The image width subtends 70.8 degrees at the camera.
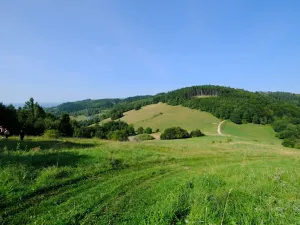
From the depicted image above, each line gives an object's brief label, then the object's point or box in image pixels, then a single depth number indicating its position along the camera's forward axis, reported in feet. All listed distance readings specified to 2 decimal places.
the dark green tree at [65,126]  237.04
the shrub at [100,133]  305.82
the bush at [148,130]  342.87
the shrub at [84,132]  280.20
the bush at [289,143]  232.69
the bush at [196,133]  288.45
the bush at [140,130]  346.95
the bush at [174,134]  290.97
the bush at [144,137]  277.97
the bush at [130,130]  339.05
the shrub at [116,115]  466.49
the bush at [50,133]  128.47
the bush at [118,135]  263.68
